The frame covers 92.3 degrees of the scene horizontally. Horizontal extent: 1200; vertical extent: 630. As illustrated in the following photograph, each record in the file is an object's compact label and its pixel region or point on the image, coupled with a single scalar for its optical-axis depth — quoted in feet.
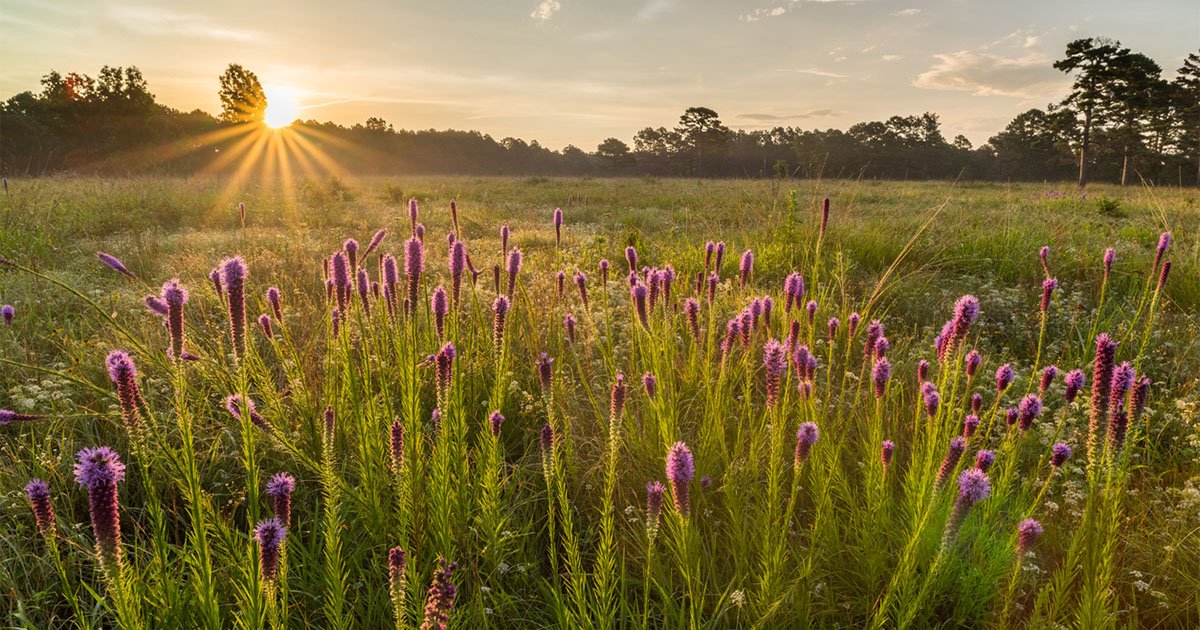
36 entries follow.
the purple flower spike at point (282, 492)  3.62
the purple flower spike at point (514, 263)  7.36
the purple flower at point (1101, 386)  4.01
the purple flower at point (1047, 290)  7.43
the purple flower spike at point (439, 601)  3.18
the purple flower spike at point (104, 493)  2.91
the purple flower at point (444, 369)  4.78
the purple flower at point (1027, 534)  4.01
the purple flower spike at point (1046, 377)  5.94
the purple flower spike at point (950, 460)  4.53
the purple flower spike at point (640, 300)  7.29
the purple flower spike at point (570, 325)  8.09
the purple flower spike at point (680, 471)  3.94
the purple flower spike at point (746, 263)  8.94
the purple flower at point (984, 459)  5.21
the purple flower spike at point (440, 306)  5.88
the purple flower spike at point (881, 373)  6.06
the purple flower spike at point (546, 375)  5.61
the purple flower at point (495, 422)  5.36
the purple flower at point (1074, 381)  5.36
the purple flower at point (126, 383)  3.42
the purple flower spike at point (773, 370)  5.00
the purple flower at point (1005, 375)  6.13
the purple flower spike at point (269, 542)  3.23
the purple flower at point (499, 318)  5.95
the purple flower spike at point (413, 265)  5.50
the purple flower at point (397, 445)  4.84
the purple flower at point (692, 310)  7.75
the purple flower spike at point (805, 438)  4.54
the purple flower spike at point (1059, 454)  5.06
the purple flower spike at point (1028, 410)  5.51
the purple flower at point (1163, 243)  7.92
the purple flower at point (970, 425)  5.43
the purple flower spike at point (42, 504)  3.27
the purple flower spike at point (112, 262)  5.64
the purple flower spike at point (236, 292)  4.23
